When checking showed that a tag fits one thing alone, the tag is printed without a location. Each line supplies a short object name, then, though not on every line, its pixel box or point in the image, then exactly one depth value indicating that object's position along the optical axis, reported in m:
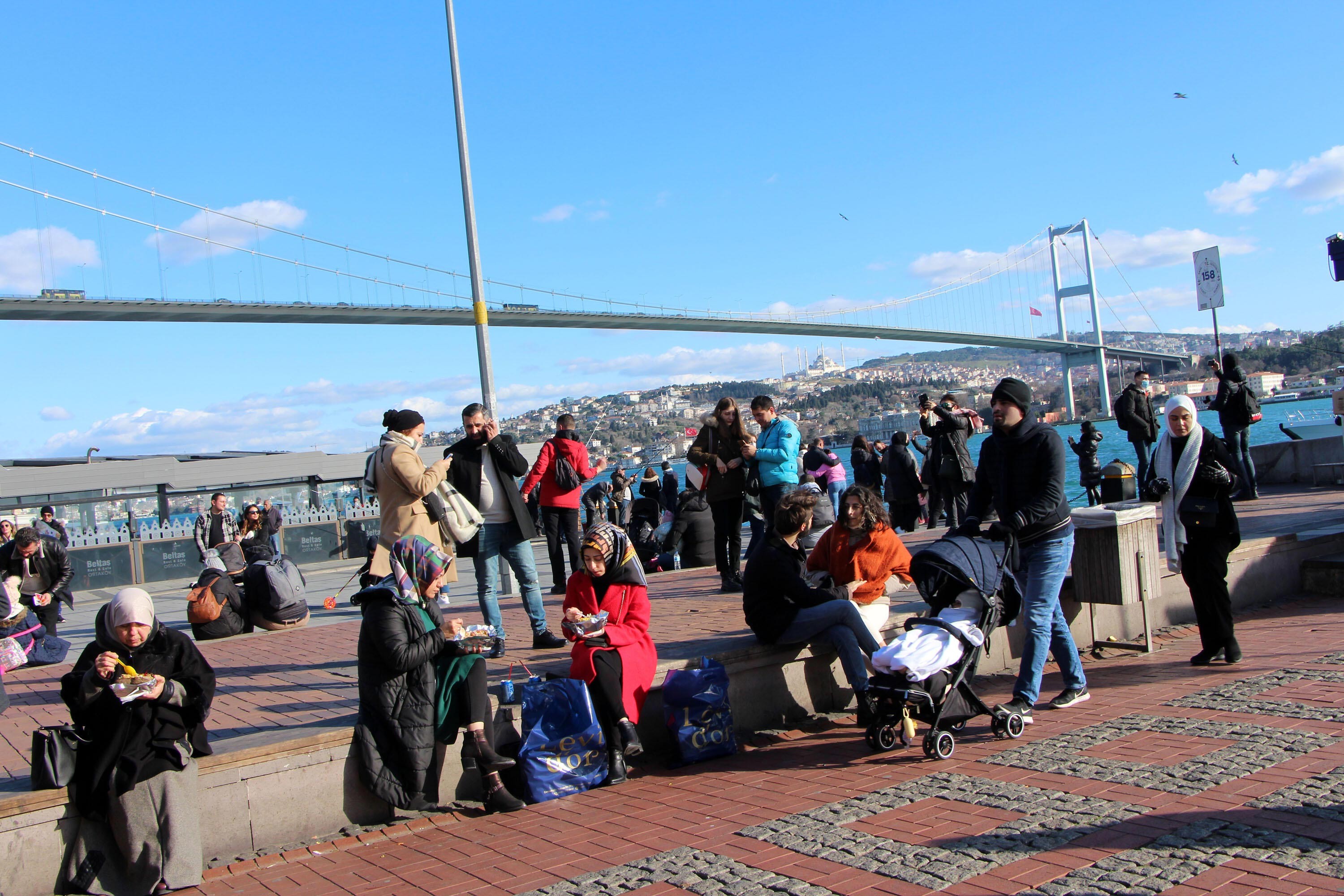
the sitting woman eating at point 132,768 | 3.93
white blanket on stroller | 4.91
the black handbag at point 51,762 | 3.91
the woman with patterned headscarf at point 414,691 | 4.55
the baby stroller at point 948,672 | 4.94
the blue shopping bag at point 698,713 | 5.16
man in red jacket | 8.23
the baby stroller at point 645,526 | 12.33
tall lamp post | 11.42
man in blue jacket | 7.96
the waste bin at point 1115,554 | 6.60
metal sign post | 11.16
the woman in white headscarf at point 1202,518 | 6.31
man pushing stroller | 5.37
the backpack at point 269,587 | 8.56
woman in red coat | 4.95
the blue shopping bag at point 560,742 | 4.79
